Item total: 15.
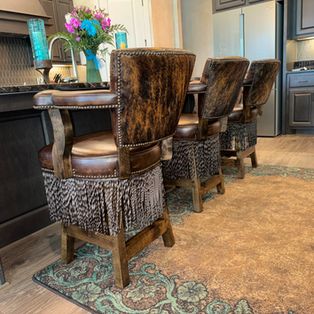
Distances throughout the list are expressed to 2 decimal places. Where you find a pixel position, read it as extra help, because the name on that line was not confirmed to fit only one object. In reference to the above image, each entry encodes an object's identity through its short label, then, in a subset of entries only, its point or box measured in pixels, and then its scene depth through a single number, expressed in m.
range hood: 3.39
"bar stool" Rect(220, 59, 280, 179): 2.21
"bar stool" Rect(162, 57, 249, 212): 1.60
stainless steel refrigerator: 3.85
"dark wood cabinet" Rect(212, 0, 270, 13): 3.98
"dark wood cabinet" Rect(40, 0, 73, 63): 3.93
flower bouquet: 1.68
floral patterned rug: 1.07
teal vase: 1.80
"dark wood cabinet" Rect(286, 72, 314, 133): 3.87
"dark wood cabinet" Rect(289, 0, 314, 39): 3.78
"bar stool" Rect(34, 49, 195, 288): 0.96
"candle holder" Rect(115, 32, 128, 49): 2.05
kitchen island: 1.55
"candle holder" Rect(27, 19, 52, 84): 1.64
